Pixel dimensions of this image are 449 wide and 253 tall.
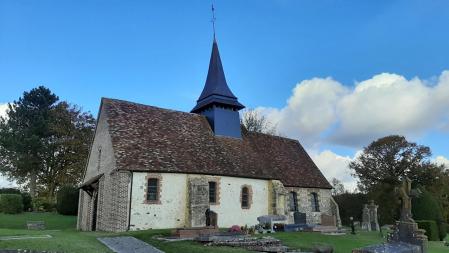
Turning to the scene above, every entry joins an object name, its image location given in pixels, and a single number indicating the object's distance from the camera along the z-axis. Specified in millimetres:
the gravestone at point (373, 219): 29594
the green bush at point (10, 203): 32250
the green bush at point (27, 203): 38312
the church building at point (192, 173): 21984
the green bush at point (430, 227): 24562
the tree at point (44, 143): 44562
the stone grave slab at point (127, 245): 14195
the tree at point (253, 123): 48750
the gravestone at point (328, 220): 29525
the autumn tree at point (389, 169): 41906
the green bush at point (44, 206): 40438
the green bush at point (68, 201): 35125
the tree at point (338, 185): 75300
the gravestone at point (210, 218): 21406
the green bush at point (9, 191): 41094
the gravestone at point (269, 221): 22172
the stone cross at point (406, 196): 13977
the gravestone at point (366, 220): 29672
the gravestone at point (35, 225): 23266
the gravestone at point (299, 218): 25406
